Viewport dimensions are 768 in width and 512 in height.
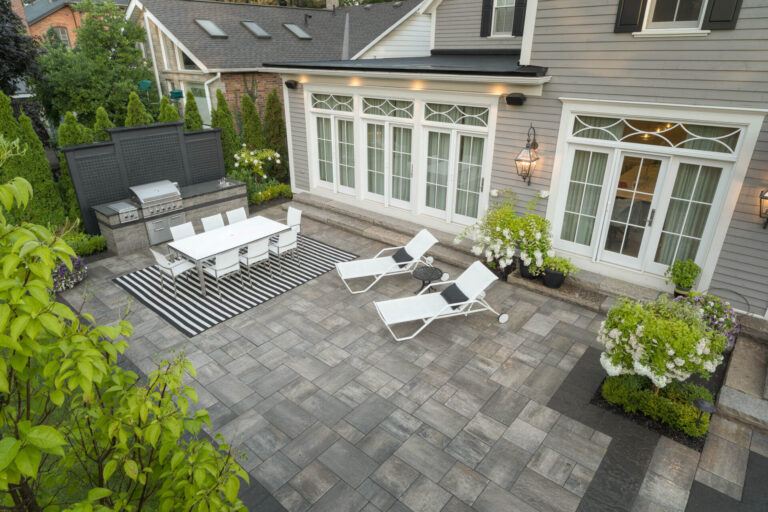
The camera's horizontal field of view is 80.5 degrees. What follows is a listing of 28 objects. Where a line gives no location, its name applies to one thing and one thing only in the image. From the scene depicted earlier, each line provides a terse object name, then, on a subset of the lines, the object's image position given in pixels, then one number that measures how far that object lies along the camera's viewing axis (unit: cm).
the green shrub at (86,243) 921
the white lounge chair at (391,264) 818
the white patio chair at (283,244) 867
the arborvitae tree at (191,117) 1193
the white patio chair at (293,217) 926
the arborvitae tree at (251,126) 1306
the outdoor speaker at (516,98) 768
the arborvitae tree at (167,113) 1160
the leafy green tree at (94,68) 1517
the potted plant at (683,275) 670
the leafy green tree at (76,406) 168
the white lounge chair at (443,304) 682
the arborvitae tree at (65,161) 971
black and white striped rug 743
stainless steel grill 959
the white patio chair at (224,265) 771
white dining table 787
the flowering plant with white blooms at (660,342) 475
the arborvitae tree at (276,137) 1355
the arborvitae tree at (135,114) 1134
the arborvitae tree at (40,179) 898
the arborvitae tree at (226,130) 1241
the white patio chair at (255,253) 816
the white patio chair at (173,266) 778
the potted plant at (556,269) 777
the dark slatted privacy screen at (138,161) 953
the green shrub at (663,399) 503
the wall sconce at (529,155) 782
